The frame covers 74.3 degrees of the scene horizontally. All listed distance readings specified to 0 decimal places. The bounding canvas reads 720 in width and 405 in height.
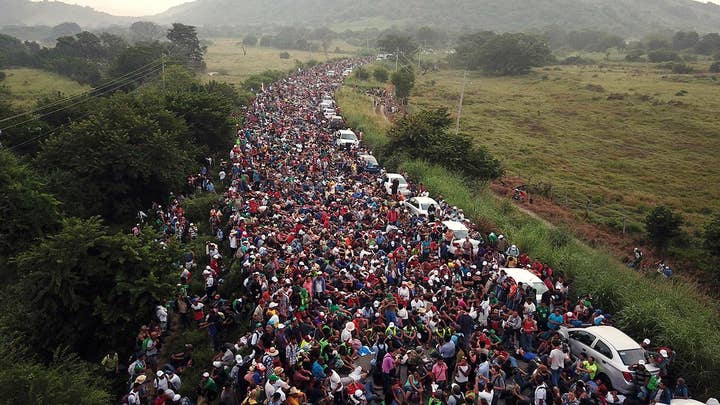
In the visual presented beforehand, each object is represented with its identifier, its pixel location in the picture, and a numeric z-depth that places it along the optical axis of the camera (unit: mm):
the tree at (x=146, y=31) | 150800
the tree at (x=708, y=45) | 115938
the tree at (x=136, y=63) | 54594
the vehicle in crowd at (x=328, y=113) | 40131
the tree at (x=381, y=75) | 72125
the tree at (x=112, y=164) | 20688
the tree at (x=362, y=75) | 71819
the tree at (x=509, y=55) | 88375
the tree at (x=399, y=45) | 103250
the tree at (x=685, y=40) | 125750
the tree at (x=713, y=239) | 20062
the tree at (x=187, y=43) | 78600
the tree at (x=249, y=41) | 150438
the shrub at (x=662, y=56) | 97100
